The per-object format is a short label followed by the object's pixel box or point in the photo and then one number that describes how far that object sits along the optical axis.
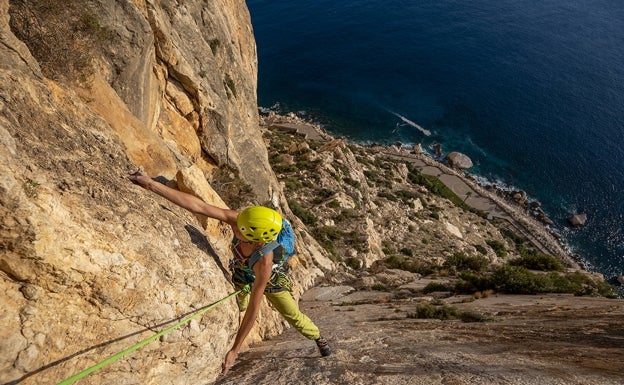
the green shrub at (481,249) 45.63
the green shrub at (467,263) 27.55
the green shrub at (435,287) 18.12
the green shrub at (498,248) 49.62
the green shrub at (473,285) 17.58
